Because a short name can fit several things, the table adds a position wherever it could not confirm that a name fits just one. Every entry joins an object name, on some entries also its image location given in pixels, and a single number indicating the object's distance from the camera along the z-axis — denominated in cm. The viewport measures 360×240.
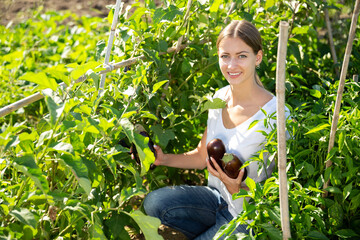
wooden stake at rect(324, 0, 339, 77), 254
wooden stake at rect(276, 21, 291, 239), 117
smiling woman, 183
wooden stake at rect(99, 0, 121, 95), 182
